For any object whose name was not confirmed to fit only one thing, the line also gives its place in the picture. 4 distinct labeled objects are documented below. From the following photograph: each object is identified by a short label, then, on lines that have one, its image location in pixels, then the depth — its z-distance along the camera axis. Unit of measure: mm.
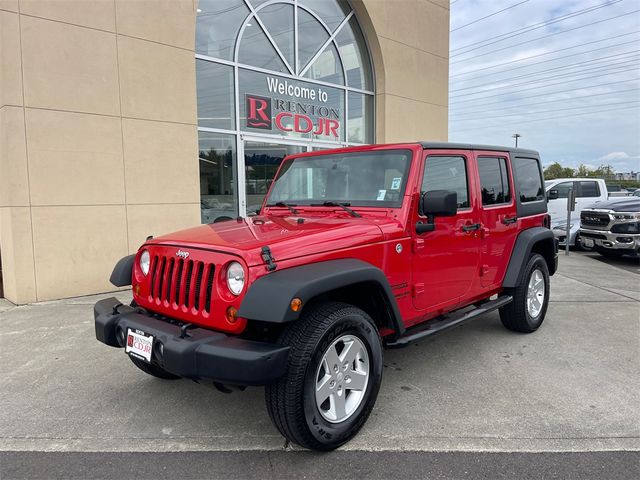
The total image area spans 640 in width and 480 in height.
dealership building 6137
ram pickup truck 10000
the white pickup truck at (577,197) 12391
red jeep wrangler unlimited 2592
